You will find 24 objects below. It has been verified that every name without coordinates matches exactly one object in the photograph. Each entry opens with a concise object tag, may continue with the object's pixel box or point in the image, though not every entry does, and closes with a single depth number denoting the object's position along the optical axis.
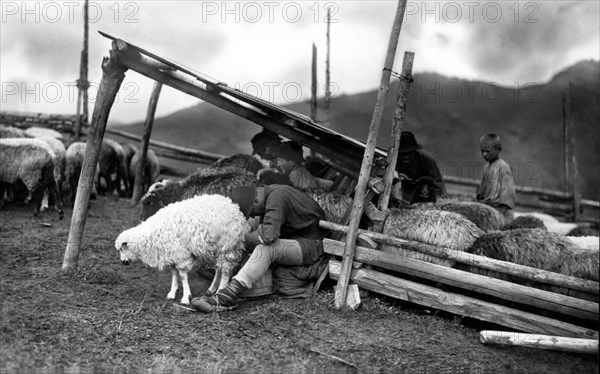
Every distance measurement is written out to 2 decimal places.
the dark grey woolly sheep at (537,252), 5.08
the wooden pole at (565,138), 15.38
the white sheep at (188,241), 6.01
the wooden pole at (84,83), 14.88
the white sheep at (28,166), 9.79
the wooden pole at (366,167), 5.82
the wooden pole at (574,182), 14.93
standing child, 7.72
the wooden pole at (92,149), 6.48
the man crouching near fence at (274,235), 5.66
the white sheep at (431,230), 5.92
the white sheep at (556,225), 10.54
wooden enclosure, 4.96
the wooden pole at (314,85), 14.38
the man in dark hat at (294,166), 7.85
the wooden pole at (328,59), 14.40
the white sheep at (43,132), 14.53
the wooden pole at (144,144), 11.78
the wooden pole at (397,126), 6.16
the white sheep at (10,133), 12.03
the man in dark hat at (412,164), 8.05
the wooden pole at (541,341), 4.43
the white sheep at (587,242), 5.77
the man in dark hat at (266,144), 8.27
